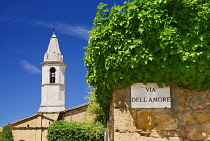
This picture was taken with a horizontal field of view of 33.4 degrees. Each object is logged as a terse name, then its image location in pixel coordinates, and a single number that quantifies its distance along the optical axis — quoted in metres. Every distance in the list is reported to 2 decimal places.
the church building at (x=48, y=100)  51.53
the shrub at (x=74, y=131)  23.63
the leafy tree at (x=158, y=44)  4.96
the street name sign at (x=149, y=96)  5.07
